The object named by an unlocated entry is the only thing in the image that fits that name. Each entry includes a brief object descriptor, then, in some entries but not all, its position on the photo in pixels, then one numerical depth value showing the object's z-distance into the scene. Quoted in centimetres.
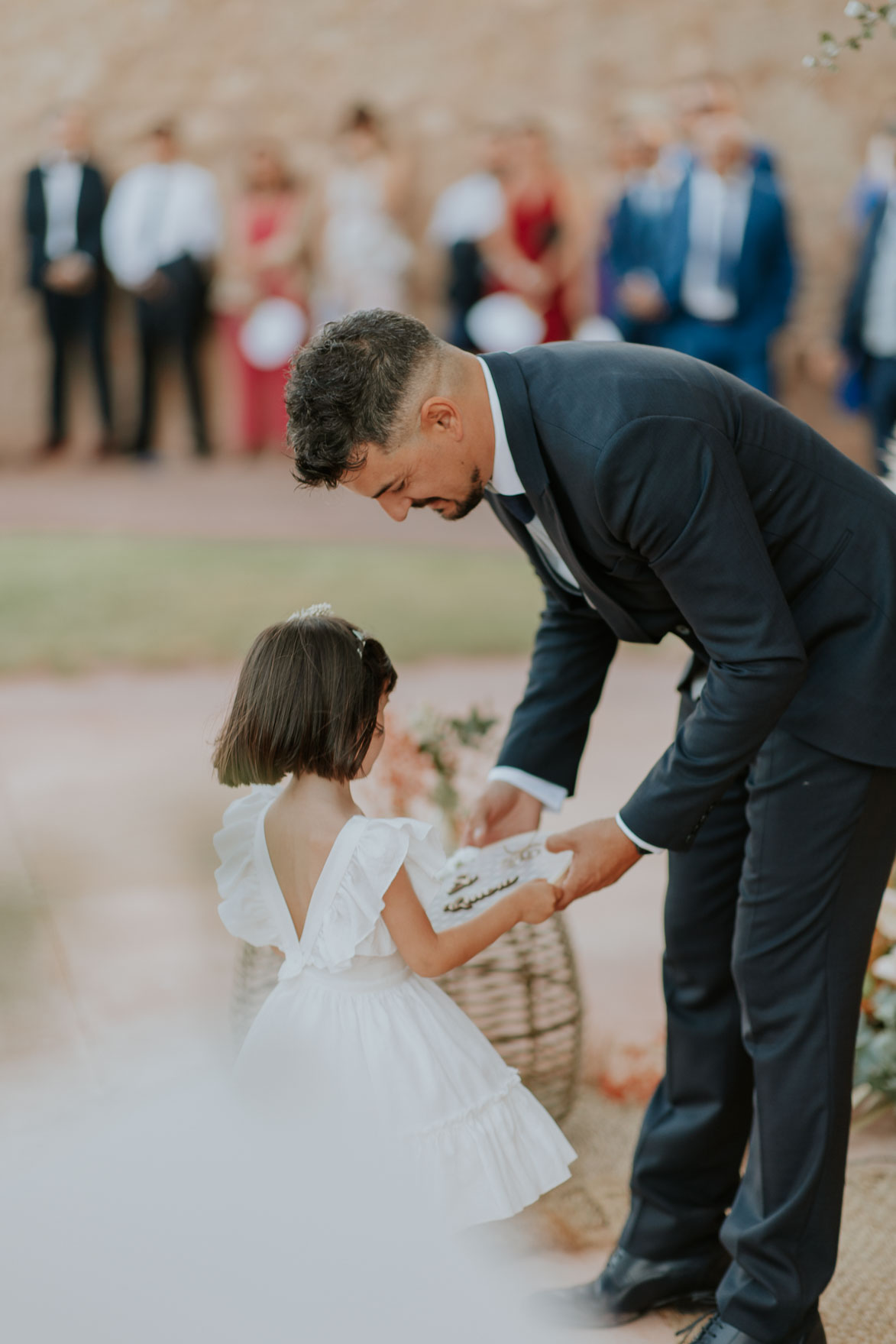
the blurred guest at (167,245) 1040
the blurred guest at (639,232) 850
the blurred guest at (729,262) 766
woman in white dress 1033
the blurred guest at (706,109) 772
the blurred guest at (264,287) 1033
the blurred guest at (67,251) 1034
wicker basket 261
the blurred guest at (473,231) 1002
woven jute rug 228
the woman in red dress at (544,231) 977
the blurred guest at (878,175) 841
